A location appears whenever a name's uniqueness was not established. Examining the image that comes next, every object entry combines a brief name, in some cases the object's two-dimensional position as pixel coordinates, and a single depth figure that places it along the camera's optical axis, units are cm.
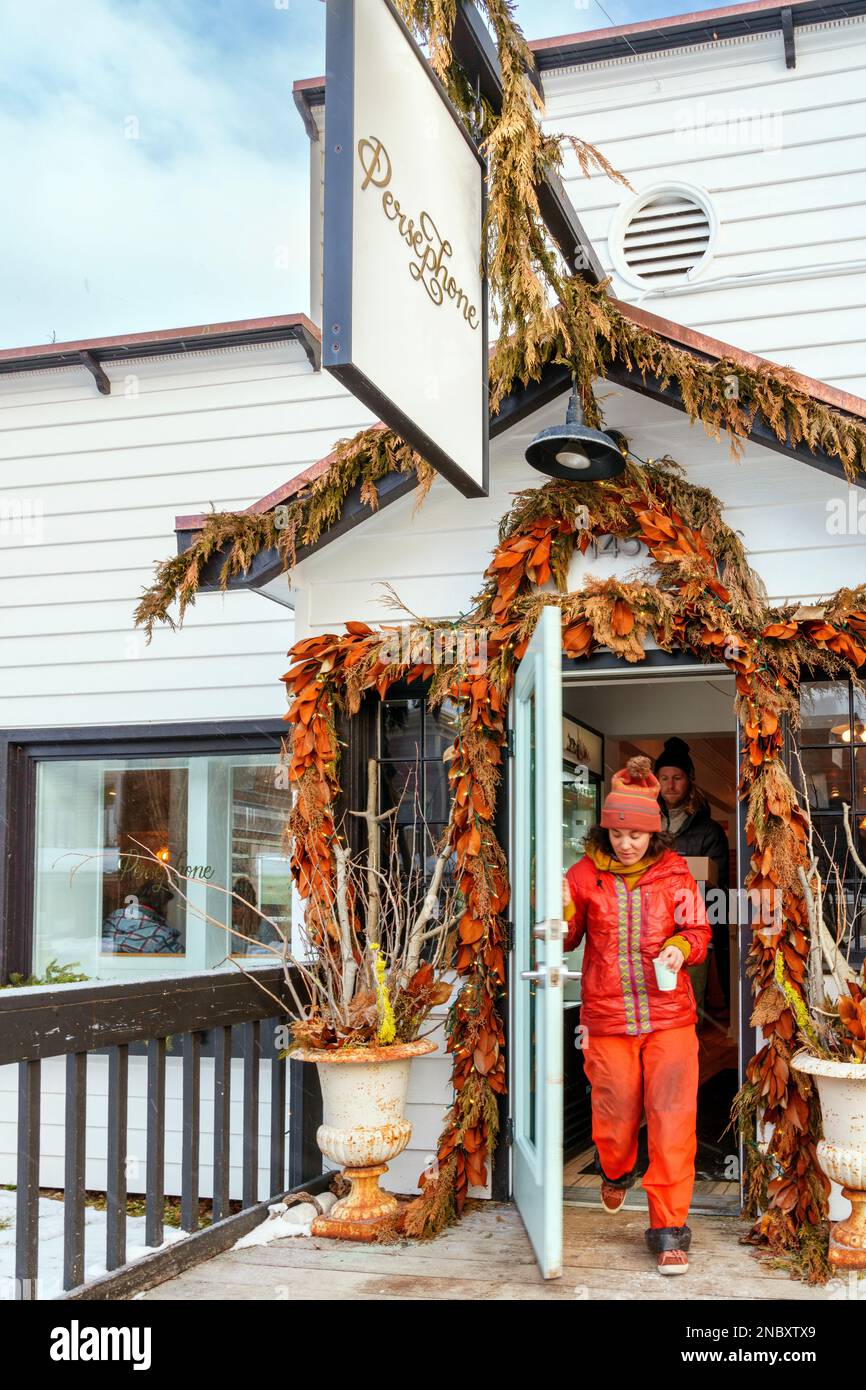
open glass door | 356
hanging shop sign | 266
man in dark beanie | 623
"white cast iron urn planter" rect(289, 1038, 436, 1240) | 422
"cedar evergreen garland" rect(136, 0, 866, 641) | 365
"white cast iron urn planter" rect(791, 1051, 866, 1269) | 373
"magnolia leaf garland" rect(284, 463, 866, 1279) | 413
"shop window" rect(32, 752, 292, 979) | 645
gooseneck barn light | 414
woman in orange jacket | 394
